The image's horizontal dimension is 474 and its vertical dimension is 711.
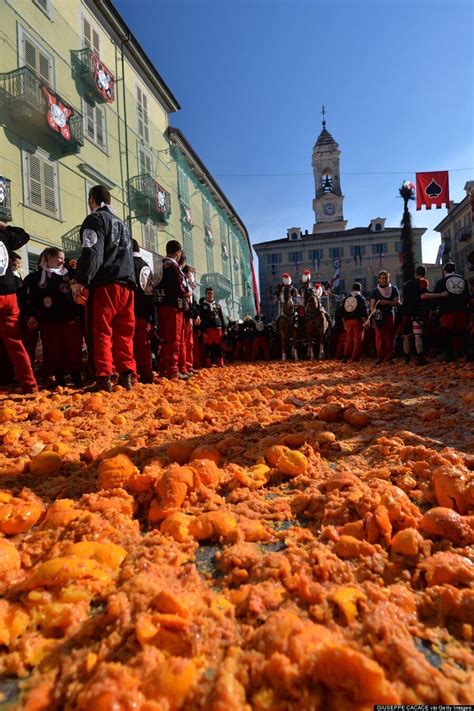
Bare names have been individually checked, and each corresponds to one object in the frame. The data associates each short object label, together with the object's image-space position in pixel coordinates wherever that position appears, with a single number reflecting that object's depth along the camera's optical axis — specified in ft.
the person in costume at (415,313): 22.38
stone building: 176.55
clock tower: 201.77
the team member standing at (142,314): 16.06
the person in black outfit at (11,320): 12.42
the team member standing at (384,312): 24.63
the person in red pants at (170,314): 17.13
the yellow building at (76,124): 38.40
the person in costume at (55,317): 15.64
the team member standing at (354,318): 27.61
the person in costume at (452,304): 22.26
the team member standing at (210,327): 30.37
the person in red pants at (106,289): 12.18
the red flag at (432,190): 63.26
